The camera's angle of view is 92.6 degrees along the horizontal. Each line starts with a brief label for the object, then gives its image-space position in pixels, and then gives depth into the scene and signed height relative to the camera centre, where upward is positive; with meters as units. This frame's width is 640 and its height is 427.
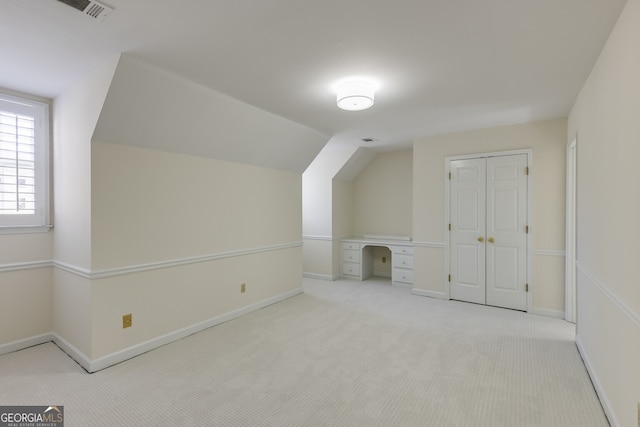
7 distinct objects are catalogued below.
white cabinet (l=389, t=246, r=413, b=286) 5.20 -0.92
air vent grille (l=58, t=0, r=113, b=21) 1.62 +1.11
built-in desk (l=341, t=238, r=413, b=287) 5.22 -0.85
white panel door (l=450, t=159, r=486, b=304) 4.22 -0.24
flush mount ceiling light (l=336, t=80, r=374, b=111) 2.62 +1.02
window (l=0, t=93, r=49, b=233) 2.78 +0.44
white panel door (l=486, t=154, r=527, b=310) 3.95 -0.26
